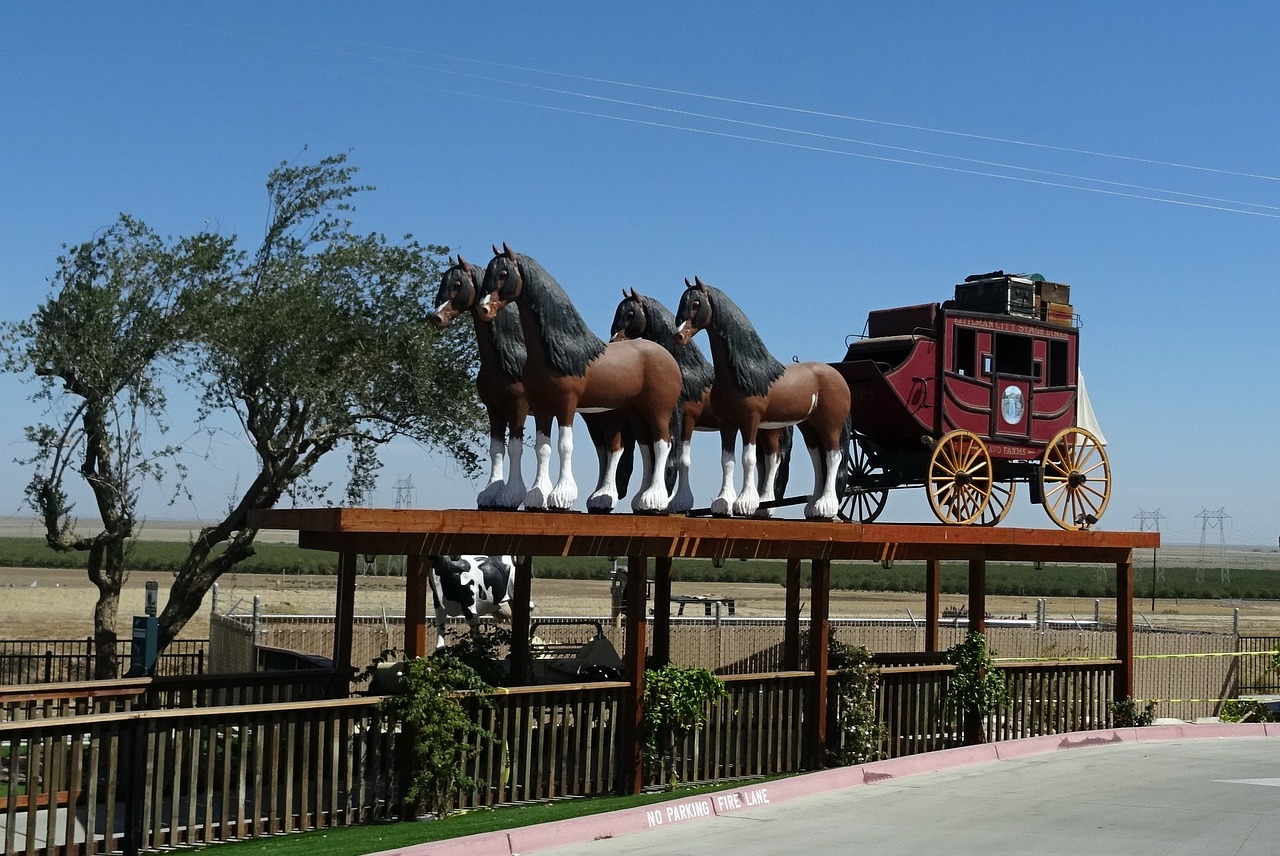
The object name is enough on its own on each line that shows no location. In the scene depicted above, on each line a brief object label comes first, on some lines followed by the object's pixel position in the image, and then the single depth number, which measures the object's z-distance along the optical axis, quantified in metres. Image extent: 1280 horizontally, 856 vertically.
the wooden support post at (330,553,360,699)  13.77
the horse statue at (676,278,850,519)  14.77
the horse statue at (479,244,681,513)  13.16
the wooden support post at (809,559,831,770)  14.88
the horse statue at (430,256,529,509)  13.12
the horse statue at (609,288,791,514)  14.73
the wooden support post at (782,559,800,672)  15.68
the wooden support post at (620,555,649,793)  13.31
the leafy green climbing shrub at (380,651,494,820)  11.72
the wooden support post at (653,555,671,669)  15.34
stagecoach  16.95
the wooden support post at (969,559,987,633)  16.80
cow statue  23.45
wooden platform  11.84
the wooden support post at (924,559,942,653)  18.33
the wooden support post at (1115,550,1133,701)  18.03
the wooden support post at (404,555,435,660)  12.16
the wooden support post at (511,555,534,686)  14.56
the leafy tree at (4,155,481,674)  20.34
